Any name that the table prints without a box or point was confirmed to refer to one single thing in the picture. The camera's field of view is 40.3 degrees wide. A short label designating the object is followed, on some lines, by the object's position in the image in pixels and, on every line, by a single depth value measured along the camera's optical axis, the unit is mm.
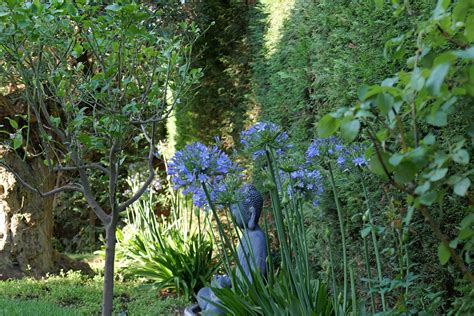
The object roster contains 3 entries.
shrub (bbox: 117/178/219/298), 6816
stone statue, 4325
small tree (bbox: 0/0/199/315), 3230
